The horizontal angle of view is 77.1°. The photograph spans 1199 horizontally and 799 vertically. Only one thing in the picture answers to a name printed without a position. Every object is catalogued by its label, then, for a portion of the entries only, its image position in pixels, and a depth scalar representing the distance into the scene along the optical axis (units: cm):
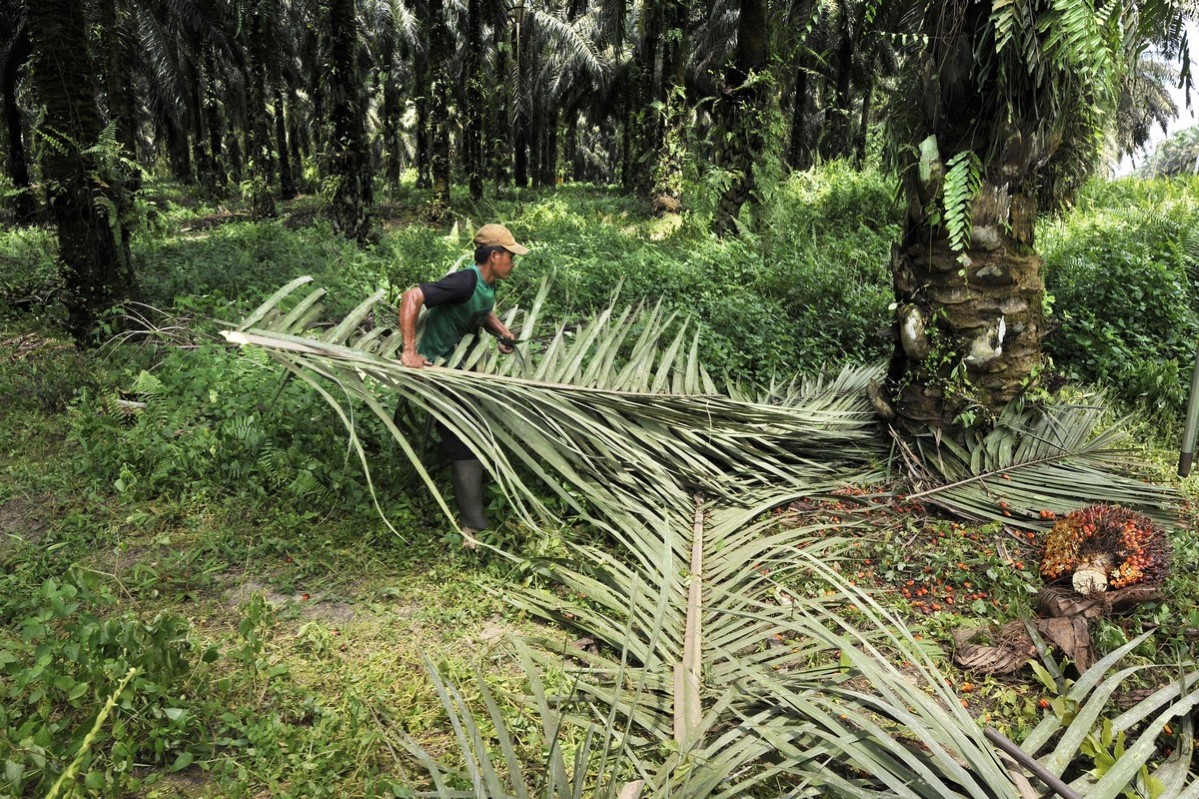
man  371
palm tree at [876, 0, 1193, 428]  358
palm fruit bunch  307
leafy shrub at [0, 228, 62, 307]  700
